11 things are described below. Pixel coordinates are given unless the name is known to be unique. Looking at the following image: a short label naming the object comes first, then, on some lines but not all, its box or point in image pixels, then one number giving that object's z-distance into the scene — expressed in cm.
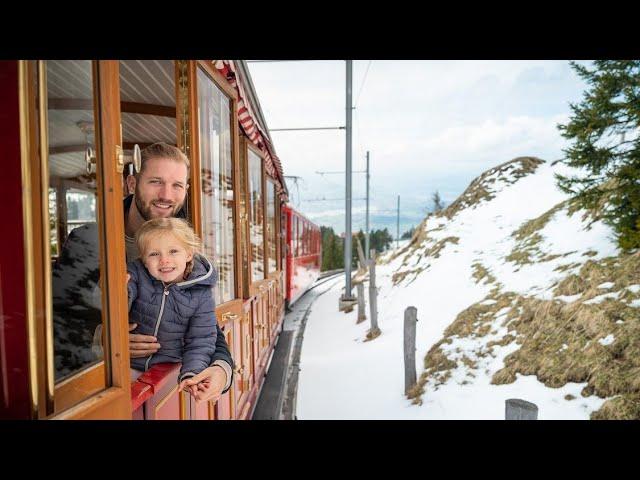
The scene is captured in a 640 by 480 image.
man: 164
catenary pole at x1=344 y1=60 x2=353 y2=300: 930
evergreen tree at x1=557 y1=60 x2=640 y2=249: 468
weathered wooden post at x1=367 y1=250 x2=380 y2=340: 748
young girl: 153
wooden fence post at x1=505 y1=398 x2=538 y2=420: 222
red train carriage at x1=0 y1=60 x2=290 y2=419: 89
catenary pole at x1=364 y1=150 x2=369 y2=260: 1576
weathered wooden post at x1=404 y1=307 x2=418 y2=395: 492
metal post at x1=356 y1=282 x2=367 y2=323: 877
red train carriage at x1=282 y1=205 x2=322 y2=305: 915
